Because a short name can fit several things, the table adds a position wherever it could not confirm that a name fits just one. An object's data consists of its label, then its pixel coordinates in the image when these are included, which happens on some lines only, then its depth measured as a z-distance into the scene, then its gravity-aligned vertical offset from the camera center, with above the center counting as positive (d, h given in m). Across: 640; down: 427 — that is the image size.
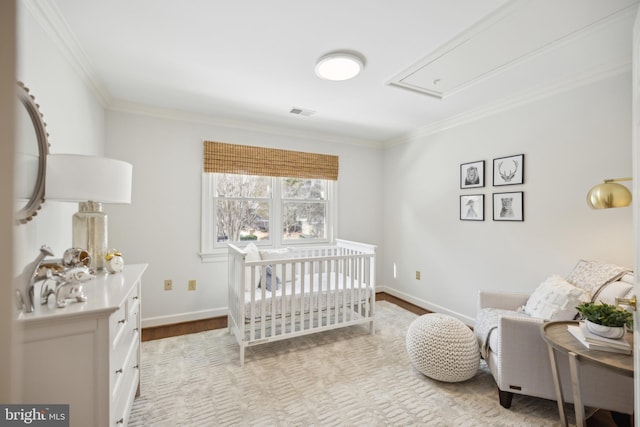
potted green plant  1.36 -0.52
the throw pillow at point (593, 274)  1.86 -0.41
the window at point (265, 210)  3.27 +0.06
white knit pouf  1.96 -0.97
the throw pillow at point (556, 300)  1.79 -0.57
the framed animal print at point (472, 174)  2.93 +0.44
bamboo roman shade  3.21 +0.66
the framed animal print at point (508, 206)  2.61 +0.09
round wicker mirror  1.36 +0.30
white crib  2.33 -0.76
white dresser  1.01 -0.55
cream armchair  1.56 -0.90
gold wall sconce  1.54 +0.11
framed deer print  2.61 +0.44
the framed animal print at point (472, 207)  2.94 +0.09
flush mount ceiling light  1.96 +1.10
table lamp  1.36 +0.13
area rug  1.68 -1.22
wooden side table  1.25 -0.66
